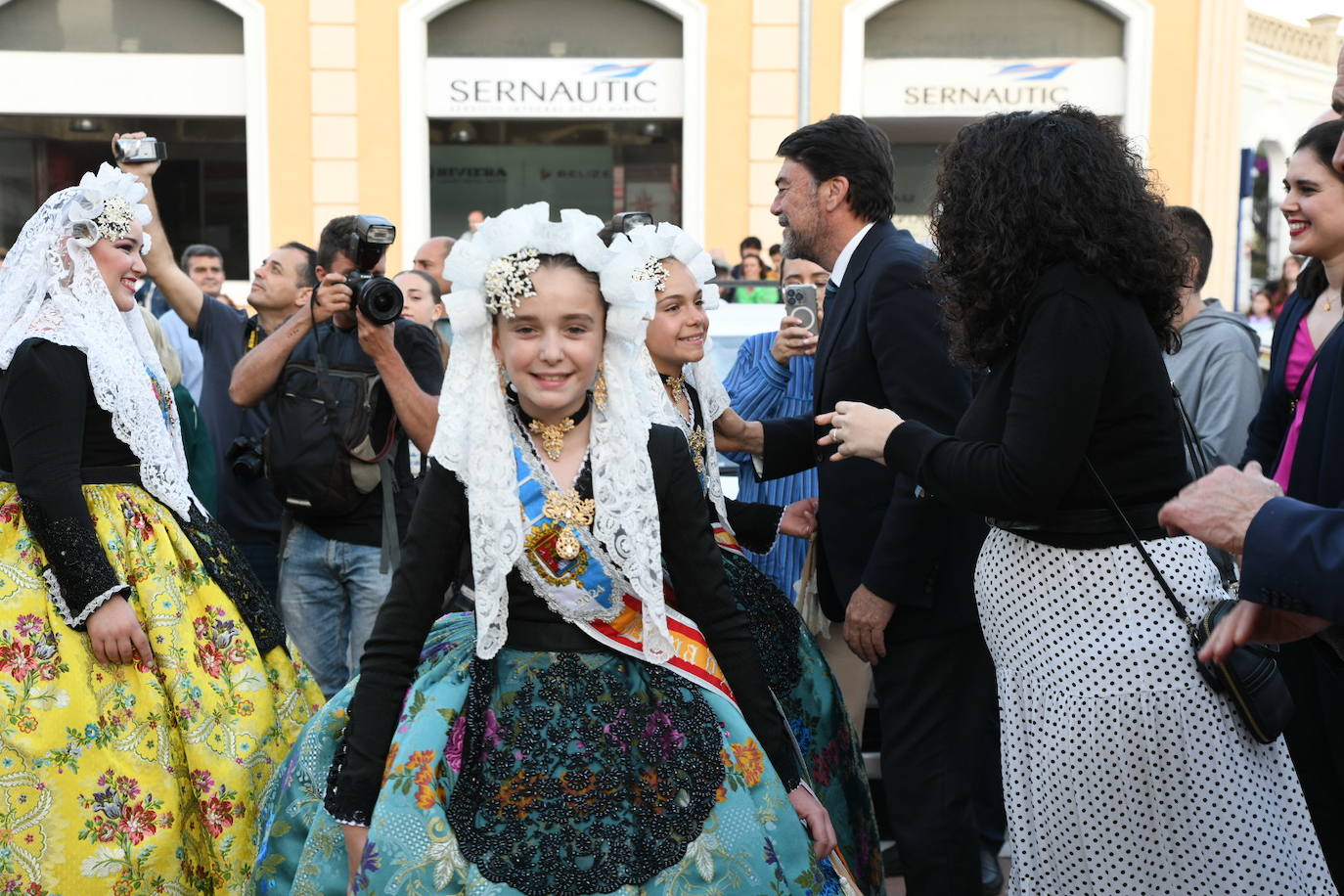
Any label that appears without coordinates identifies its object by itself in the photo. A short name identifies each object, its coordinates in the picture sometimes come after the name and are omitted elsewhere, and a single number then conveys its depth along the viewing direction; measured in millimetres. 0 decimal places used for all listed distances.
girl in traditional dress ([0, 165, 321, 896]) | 3385
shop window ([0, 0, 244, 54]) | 16438
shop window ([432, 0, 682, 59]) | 16609
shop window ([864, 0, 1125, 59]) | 16922
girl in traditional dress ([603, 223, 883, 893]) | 3469
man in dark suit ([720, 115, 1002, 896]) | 3277
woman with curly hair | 2521
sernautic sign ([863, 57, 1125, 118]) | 16812
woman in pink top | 2982
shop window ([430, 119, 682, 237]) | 17141
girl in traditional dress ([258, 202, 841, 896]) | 2412
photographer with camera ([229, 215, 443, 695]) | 4383
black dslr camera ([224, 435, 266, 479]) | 5066
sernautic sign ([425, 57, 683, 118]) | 16547
